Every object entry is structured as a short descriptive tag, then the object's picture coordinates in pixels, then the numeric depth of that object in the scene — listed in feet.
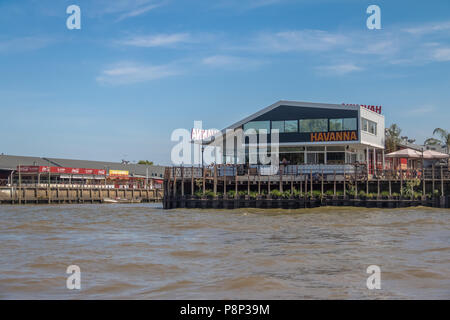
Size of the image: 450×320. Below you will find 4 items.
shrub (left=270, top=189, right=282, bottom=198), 127.34
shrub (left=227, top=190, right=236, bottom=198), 131.64
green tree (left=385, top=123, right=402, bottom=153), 182.29
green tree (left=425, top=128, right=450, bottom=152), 219.78
